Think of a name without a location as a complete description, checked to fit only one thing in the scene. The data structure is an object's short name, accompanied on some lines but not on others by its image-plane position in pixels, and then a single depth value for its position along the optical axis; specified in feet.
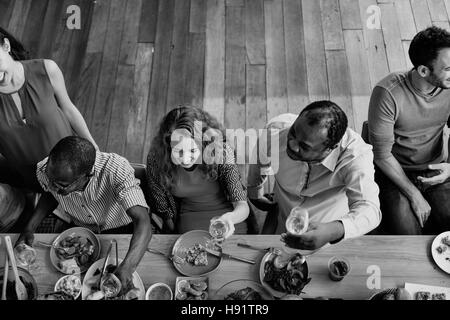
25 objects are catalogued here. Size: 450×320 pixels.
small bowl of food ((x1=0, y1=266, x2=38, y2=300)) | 5.42
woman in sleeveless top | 6.70
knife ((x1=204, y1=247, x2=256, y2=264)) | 5.71
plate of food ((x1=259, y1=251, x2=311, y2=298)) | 5.41
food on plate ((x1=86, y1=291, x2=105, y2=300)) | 5.37
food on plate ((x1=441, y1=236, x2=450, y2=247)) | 5.67
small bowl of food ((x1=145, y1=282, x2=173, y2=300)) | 5.51
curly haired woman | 6.48
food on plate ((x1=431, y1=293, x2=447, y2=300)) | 5.33
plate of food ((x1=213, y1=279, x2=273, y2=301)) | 5.35
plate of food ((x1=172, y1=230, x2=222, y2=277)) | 5.75
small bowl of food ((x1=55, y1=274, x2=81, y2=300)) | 5.50
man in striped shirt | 5.60
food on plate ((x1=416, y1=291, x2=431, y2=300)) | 5.31
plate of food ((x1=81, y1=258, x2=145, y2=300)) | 5.43
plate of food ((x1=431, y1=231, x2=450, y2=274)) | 5.53
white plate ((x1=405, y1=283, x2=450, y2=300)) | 5.38
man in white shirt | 5.49
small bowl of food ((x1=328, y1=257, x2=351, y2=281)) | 5.41
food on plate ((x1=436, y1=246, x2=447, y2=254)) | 5.62
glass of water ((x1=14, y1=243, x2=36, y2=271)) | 5.76
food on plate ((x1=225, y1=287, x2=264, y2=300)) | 5.30
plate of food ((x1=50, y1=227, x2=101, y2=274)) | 5.78
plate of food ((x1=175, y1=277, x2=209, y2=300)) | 5.50
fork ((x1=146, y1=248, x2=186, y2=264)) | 5.80
